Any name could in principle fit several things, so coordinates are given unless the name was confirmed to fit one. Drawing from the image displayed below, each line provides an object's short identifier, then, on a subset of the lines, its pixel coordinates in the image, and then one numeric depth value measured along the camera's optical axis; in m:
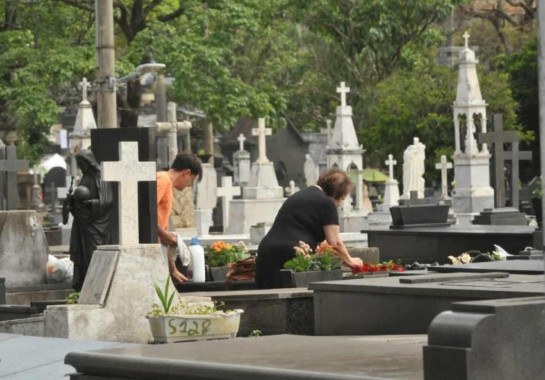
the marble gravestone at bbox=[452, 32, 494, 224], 43.31
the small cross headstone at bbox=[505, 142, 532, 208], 34.72
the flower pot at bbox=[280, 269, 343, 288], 14.32
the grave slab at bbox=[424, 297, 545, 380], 7.79
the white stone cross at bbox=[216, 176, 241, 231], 42.50
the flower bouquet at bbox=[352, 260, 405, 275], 14.88
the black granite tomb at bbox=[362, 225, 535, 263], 20.42
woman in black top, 14.41
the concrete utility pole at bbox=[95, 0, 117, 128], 25.41
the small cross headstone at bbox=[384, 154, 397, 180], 48.88
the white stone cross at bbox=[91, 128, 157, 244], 14.13
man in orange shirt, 14.45
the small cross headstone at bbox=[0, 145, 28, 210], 22.05
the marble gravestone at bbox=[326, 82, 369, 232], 43.06
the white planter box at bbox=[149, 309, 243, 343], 11.79
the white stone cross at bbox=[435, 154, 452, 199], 47.44
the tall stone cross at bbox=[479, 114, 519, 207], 33.91
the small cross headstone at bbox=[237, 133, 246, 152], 51.99
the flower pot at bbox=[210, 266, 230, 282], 17.25
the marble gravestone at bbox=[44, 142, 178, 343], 13.45
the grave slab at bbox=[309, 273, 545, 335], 10.07
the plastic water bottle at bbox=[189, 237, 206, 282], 16.39
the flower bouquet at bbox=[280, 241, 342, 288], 14.34
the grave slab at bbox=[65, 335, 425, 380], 8.34
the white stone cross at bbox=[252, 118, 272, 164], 44.09
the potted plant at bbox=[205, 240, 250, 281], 17.34
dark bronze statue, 15.22
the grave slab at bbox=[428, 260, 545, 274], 11.81
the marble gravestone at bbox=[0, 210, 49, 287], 18.81
